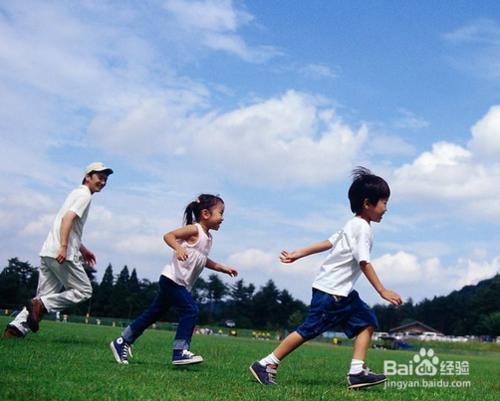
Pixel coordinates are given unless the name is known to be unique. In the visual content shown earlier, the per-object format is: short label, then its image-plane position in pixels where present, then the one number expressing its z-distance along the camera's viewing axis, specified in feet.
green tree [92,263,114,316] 369.91
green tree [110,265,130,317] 366.51
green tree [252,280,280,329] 441.68
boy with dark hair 18.30
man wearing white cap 26.27
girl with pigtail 20.92
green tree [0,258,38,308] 293.43
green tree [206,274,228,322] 488.44
